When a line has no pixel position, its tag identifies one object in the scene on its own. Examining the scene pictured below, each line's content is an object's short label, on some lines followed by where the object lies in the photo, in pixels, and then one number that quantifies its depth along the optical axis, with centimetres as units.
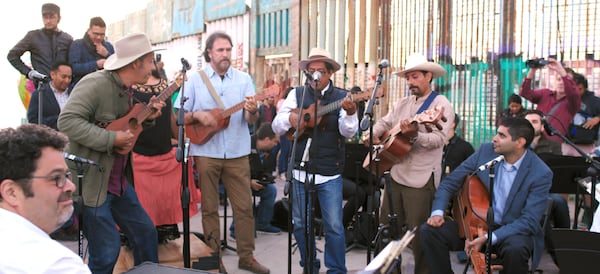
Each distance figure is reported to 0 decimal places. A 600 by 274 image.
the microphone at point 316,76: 449
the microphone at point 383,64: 441
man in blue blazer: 451
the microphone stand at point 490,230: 421
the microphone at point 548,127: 466
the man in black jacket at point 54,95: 630
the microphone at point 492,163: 414
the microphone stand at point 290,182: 432
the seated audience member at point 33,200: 176
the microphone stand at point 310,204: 450
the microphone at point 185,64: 446
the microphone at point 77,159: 379
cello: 467
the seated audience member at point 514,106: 907
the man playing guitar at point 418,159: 488
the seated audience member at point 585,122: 829
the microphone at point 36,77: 493
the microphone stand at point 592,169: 467
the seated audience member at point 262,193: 707
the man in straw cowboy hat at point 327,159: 488
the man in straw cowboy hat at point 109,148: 399
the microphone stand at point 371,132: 441
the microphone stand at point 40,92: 476
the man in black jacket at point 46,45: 706
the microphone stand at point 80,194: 387
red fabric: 577
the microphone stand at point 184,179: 418
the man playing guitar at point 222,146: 530
